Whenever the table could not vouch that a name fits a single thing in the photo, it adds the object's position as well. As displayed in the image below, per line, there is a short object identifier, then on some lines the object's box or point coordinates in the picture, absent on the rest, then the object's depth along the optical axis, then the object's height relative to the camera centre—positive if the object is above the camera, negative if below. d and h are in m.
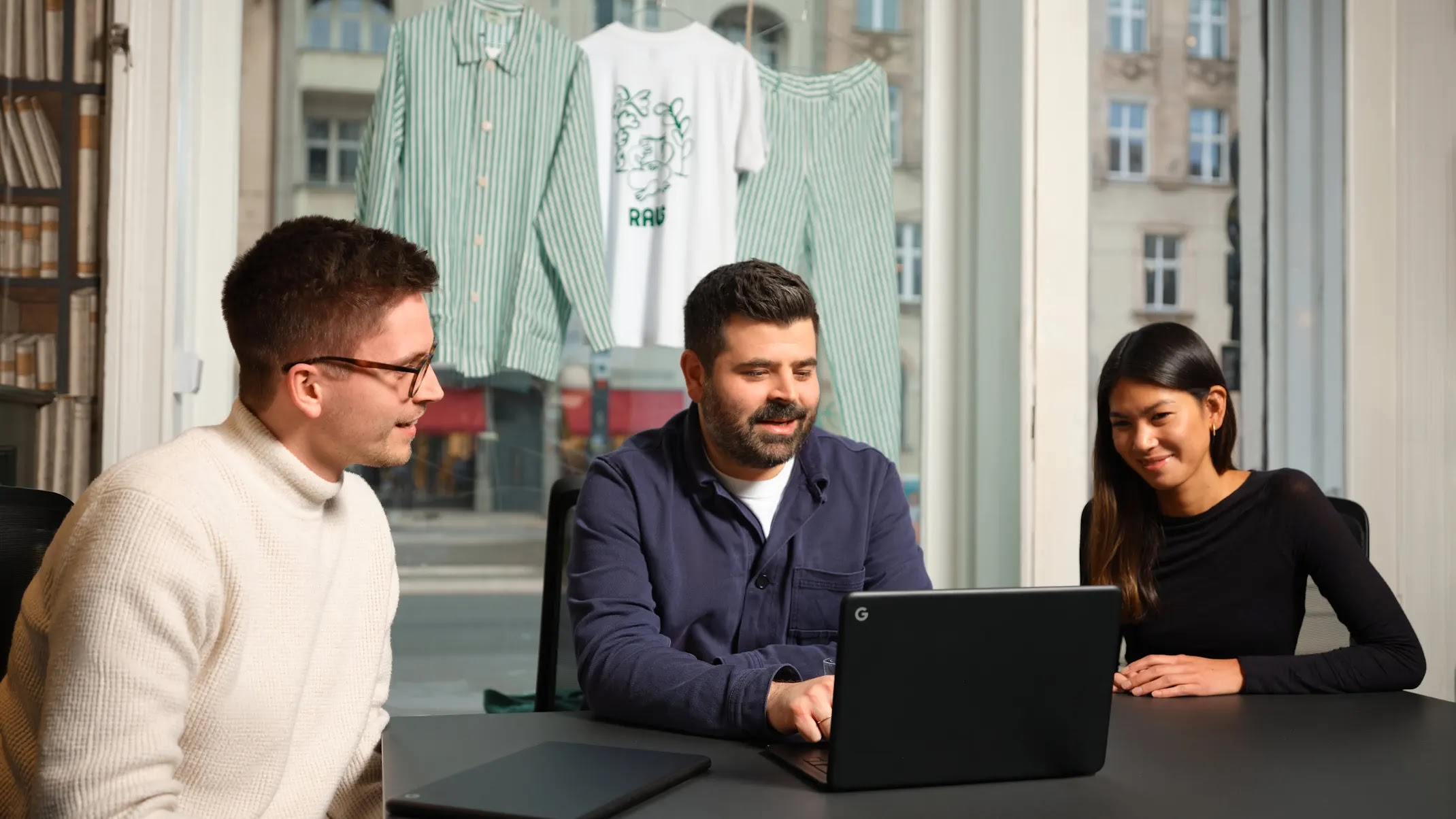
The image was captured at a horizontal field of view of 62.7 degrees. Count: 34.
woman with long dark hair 1.86 -0.16
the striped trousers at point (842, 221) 3.08 +0.52
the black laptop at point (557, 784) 0.99 -0.32
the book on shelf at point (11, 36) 2.50 +0.79
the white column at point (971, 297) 3.07 +0.34
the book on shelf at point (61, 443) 2.53 -0.07
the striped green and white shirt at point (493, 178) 2.83 +0.57
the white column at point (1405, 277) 3.16 +0.41
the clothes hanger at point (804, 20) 3.14 +1.02
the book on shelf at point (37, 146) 2.51 +0.56
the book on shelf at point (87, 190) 2.56 +0.48
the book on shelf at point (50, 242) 2.54 +0.36
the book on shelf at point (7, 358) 2.45 +0.11
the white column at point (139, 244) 2.54 +0.36
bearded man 1.59 -0.13
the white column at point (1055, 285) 2.99 +0.35
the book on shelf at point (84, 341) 2.56 +0.15
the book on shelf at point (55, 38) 2.56 +0.80
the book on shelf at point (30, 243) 2.51 +0.35
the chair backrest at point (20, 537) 1.32 -0.14
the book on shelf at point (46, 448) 2.51 -0.08
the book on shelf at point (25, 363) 2.48 +0.10
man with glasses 0.98 -0.16
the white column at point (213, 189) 2.82 +0.54
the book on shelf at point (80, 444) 2.55 -0.07
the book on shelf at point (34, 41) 2.54 +0.79
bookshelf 2.50 +0.38
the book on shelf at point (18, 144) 2.49 +0.56
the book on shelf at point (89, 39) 2.57 +0.80
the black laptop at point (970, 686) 1.05 -0.24
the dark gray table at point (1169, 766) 1.04 -0.33
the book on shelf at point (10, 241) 2.48 +0.35
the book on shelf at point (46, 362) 2.53 +0.10
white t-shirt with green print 2.97 +0.63
